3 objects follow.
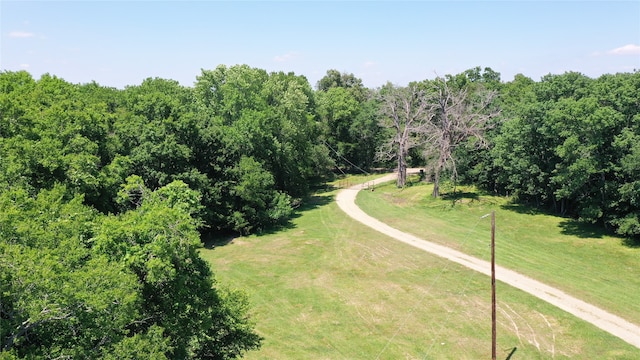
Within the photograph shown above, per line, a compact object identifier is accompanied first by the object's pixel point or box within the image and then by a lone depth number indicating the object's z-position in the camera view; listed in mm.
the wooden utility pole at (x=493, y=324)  22794
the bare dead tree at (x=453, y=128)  56812
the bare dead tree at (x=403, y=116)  66562
